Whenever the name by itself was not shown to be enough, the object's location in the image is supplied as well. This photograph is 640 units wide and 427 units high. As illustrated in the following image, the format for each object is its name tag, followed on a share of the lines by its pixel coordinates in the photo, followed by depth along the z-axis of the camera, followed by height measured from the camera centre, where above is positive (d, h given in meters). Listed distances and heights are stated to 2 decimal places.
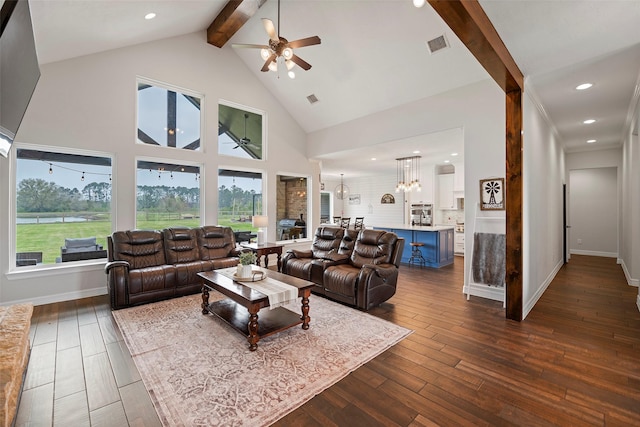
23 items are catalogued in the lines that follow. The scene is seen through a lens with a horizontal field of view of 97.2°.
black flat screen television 1.27 +0.84
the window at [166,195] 5.11 +0.38
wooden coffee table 2.72 -1.12
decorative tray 3.35 -0.75
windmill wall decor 4.12 +0.28
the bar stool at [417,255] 6.60 -1.01
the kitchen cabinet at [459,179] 8.06 +0.99
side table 5.46 -0.67
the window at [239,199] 6.05 +0.36
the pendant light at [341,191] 10.77 +0.91
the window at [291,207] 7.14 +0.19
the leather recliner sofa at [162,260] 3.77 -0.72
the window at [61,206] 4.04 +0.14
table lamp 5.68 -0.16
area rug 1.96 -1.31
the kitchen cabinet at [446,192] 8.55 +0.67
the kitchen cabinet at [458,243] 8.16 -0.87
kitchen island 6.46 -0.66
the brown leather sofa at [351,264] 3.71 -0.76
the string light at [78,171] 4.27 +0.70
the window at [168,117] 5.09 +1.85
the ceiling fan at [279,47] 3.43 +2.10
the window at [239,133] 6.02 +1.83
